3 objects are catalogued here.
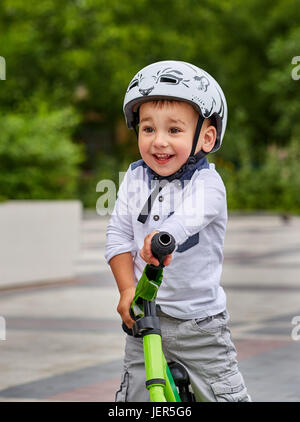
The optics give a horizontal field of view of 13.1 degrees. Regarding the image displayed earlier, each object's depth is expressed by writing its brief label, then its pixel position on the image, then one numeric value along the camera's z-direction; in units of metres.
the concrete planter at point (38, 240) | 17.41
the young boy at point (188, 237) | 4.29
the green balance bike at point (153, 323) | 3.78
